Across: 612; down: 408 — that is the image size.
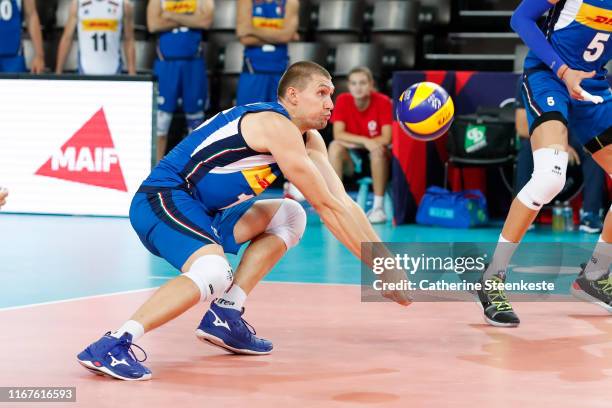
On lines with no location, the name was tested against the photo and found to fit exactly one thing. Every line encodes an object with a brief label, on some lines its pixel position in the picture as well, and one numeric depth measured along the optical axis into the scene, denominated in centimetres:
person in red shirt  2073
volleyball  1207
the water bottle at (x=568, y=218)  1975
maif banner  2002
